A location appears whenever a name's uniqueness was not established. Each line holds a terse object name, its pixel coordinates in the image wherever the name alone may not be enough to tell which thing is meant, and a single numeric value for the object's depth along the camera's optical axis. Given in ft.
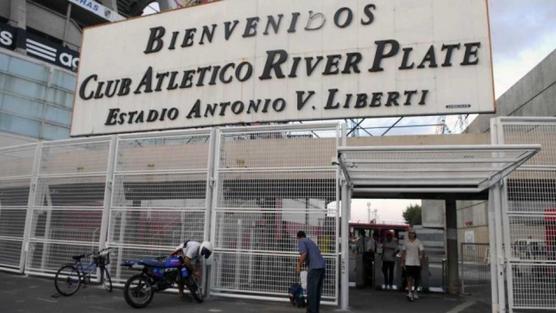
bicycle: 34.35
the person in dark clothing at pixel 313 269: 28.60
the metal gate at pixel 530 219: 28.37
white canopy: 25.88
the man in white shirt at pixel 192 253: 32.37
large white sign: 39.93
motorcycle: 30.48
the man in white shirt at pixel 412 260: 39.70
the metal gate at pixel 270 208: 32.24
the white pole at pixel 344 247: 31.48
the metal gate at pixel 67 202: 39.47
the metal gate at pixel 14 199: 43.80
